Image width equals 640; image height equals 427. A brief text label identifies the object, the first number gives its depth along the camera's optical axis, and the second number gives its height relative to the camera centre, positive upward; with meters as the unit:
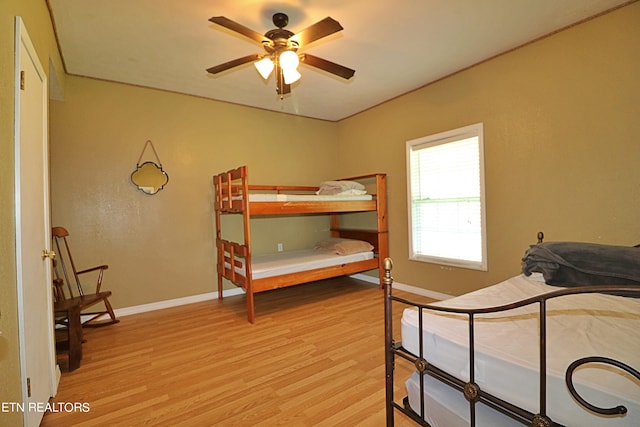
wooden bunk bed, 2.87 -0.09
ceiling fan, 1.74 +1.07
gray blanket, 1.63 -0.37
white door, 1.25 -0.10
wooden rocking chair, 2.53 -0.61
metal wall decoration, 3.17 +0.39
